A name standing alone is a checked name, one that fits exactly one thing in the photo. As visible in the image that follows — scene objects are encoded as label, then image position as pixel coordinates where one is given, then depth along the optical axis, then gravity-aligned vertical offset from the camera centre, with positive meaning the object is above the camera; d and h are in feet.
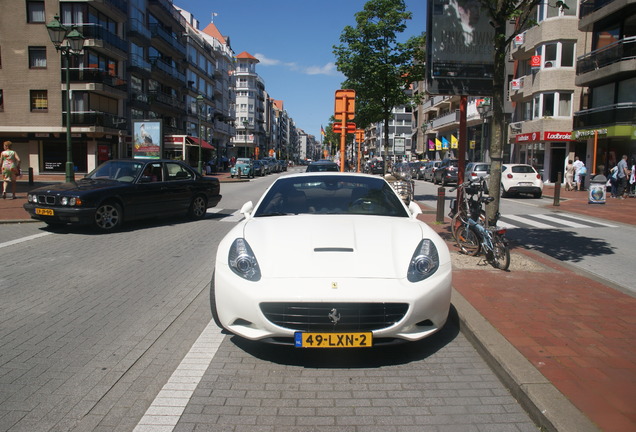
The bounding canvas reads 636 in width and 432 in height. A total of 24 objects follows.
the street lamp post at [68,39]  51.26 +13.64
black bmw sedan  31.91 -1.95
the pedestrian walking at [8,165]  49.26 +0.10
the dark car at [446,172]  99.92 +0.54
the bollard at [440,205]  36.45 -2.31
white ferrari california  11.55 -2.70
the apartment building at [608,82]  86.38 +18.67
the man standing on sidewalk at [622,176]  69.87 +0.29
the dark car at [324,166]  52.01 +0.66
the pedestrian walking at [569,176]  86.89 +0.18
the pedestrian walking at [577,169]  85.35 +1.44
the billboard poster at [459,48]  27.04 +7.16
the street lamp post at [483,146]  129.14 +8.16
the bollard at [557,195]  58.03 -2.18
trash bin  59.36 -1.53
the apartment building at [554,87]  104.17 +19.55
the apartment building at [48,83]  117.19 +20.28
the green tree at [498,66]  24.17 +5.55
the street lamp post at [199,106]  109.23 +14.87
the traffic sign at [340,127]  59.57 +5.55
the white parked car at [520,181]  70.59 -0.66
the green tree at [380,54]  59.88 +14.85
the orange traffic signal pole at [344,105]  57.06 +7.91
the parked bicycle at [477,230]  22.12 -2.68
